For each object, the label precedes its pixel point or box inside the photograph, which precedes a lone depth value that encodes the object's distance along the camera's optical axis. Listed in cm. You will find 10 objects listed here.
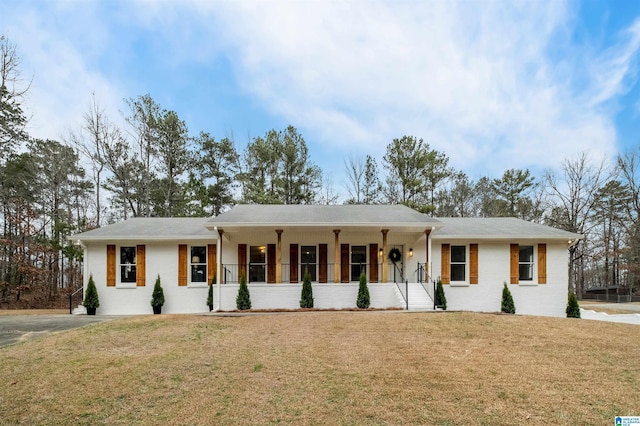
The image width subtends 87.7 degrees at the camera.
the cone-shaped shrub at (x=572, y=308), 1262
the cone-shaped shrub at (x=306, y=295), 1221
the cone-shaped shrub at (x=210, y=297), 1290
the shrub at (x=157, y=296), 1320
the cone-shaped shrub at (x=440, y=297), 1237
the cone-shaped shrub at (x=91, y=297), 1291
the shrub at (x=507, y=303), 1294
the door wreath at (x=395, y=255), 1470
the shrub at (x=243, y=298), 1205
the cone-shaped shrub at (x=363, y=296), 1213
